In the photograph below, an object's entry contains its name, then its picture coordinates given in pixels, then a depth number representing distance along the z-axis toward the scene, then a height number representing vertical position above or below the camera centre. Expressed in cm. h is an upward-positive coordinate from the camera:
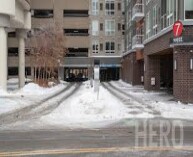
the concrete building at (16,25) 3500 +376
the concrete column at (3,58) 3647 +77
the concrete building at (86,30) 8712 +688
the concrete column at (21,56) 4833 +124
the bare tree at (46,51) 5604 +206
